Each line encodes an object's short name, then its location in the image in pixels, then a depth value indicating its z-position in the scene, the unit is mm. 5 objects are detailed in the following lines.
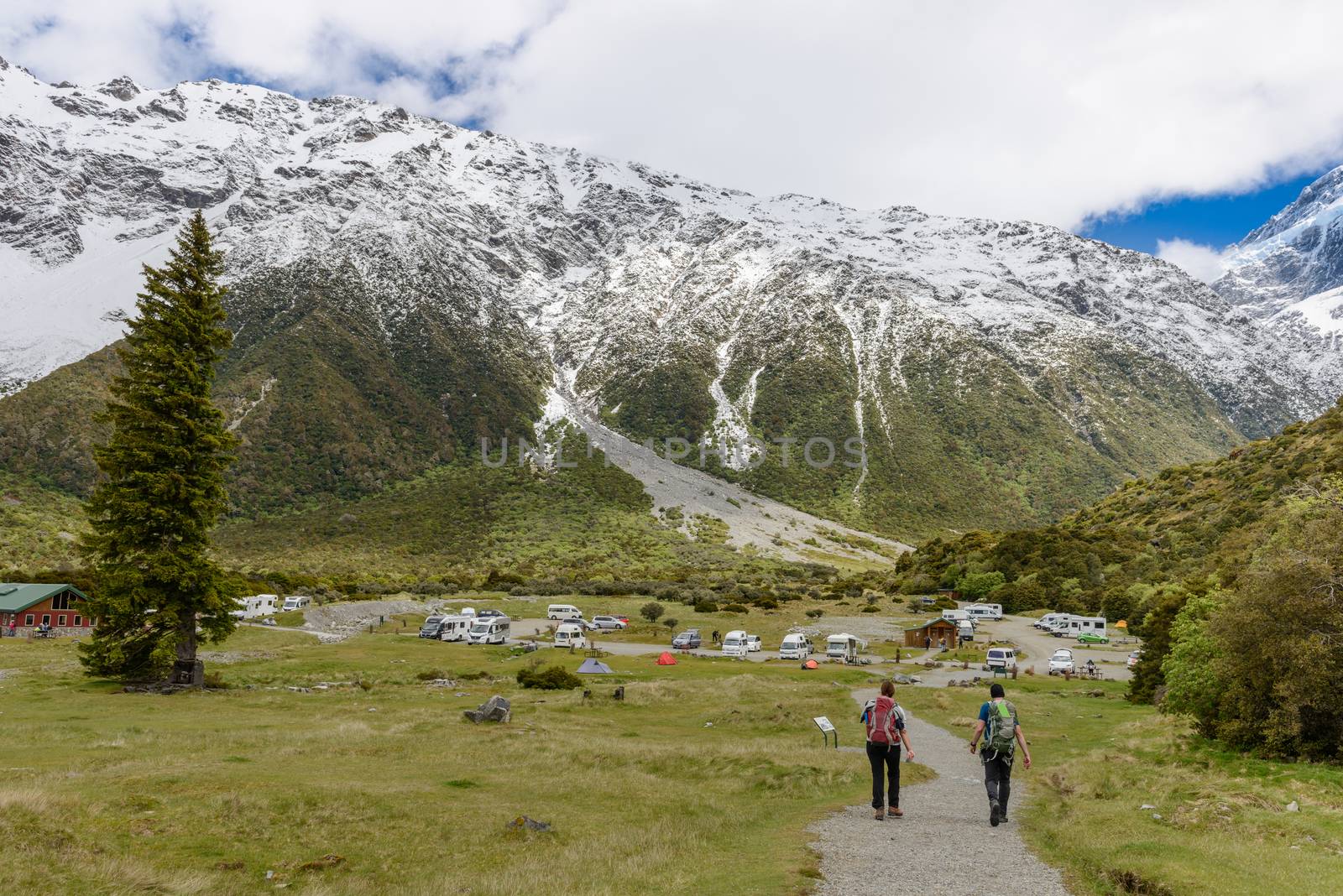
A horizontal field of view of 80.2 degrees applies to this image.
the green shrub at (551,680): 39000
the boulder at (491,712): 26453
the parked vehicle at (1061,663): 46781
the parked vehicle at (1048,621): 67000
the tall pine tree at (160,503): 30500
